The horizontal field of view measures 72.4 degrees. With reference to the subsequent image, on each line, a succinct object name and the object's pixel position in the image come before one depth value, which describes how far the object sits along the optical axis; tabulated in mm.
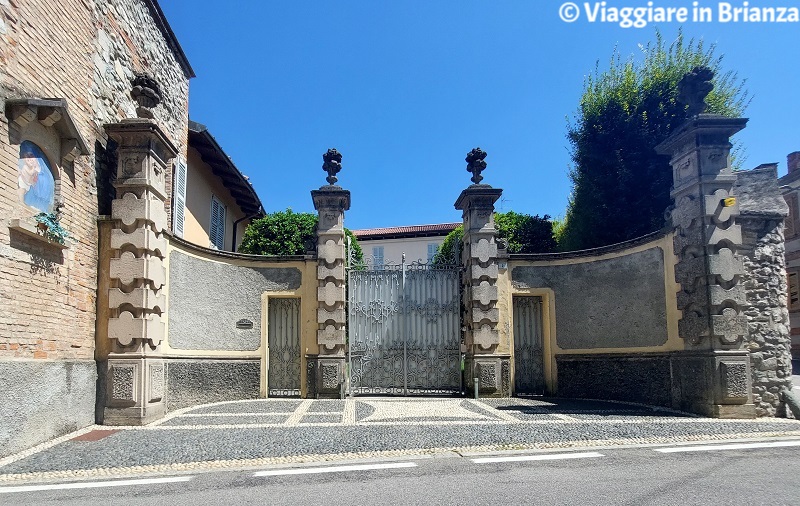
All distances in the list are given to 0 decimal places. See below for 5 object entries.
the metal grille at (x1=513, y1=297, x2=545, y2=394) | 11414
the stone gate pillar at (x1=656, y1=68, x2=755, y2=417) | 8320
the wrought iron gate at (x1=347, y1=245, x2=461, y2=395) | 11461
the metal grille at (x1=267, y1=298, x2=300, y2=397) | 11180
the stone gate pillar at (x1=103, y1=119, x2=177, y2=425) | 7984
